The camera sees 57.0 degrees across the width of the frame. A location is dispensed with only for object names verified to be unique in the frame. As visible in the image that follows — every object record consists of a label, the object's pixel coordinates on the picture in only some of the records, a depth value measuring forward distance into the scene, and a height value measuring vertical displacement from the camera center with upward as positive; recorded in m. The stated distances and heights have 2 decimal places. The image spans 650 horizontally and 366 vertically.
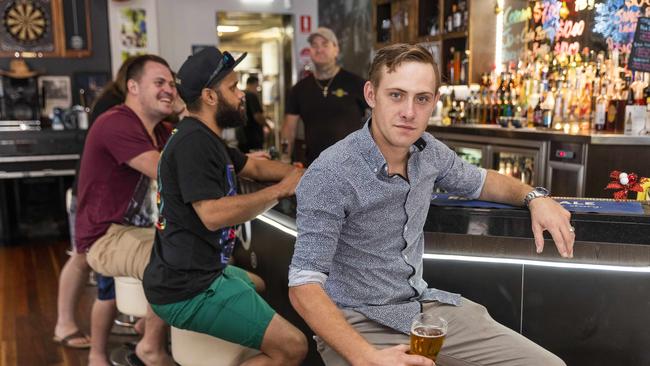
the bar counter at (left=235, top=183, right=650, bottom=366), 2.00 -0.66
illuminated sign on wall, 4.76 +0.53
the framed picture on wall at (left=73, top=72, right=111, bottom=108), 6.83 +0.06
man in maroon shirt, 2.90 -0.41
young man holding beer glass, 1.59 -0.42
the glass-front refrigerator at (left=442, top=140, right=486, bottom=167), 5.29 -0.58
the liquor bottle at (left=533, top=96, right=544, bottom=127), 5.03 -0.23
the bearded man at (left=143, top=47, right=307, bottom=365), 2.05 -0.50
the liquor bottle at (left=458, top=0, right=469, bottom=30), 5.70 +0.74
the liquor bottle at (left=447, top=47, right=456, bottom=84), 6.05 +0.21
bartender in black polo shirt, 4.71 -0.10
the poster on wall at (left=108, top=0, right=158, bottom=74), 6.87 +0.70
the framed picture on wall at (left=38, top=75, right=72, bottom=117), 6.74 -0.03
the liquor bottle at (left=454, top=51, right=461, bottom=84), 5.98 +0.19
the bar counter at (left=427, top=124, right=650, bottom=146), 4.02 -0.36
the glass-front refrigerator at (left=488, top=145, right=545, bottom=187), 4.61 -0.62
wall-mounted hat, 6.29 +0.19
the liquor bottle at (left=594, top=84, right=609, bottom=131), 4.47 -0.20
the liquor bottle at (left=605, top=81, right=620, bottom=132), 4.46 -0.20
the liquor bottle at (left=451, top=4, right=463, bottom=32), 5.82 +0.65
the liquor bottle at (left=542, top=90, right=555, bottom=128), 4.89 -0.19
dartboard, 6.52 +0.75
